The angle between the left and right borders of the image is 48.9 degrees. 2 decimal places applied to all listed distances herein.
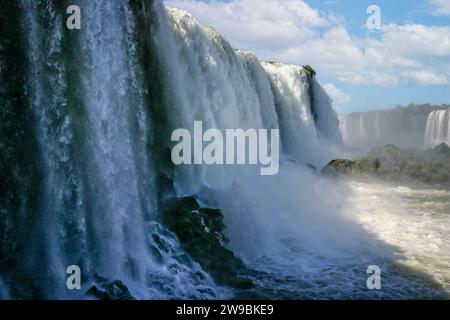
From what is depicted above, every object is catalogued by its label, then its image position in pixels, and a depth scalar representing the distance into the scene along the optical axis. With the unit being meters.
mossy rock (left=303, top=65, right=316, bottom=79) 36.69
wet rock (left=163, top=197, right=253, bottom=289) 12.43
